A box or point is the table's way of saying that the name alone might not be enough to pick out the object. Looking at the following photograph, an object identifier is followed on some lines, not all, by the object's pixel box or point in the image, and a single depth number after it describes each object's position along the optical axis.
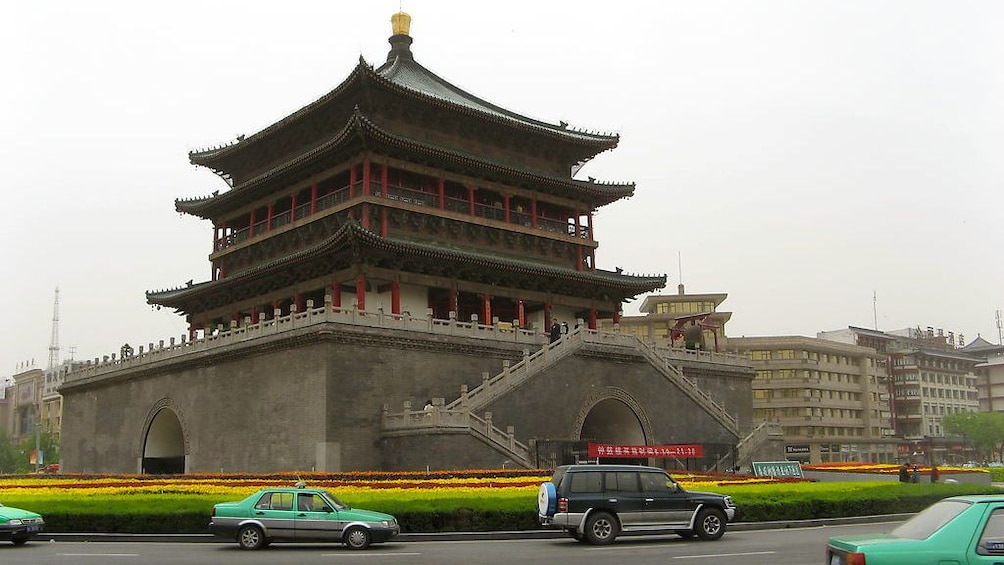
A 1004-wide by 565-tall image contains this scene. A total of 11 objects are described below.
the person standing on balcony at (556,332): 41.69
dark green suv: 18.53
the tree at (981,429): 91.75
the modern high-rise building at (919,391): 96.06
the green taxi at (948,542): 9.99
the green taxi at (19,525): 19.22
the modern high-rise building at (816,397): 82.75
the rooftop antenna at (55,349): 138.59
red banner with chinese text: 35.69
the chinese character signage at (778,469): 33.72
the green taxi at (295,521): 18.50
